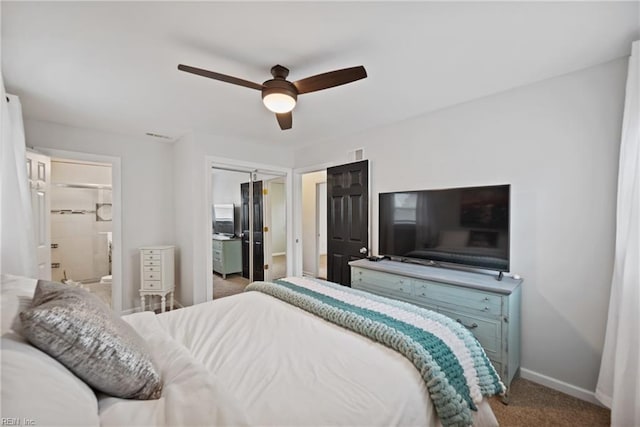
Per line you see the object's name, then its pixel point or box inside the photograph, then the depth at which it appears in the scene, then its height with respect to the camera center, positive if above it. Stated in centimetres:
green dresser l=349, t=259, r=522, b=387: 202 -75
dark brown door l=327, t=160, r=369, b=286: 350 -10
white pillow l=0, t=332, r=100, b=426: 60 -44
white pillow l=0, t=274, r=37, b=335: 81 -32
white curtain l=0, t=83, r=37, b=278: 198 +4
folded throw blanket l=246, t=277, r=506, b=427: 110 -65
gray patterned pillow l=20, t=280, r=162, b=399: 80 -43
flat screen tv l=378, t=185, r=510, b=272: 231 -16
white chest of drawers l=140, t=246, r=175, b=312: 350 -83
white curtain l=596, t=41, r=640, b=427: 166 -48
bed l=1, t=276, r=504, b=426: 70 -67
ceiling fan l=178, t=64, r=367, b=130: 172 +87
